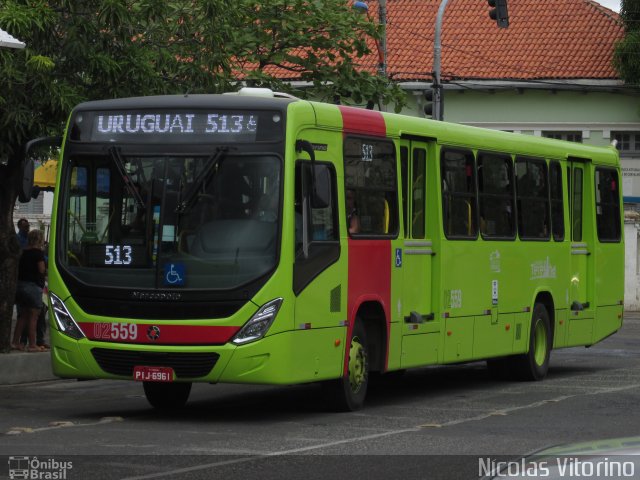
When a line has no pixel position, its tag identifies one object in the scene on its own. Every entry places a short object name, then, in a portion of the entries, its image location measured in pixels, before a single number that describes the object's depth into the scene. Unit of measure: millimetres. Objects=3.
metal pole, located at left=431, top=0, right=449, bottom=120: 31984
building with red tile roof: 45312
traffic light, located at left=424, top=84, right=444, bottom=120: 31862
